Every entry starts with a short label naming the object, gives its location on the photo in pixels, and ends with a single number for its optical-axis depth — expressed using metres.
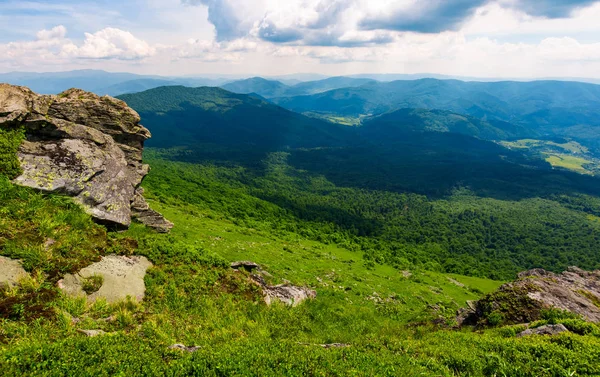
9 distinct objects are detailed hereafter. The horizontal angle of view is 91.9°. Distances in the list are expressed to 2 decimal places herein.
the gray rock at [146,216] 25.92
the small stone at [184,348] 10.28
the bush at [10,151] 18.61
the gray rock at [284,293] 19.23
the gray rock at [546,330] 13.60
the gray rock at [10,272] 11.89
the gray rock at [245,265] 21.99
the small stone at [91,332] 10.50
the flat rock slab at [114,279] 13.45
